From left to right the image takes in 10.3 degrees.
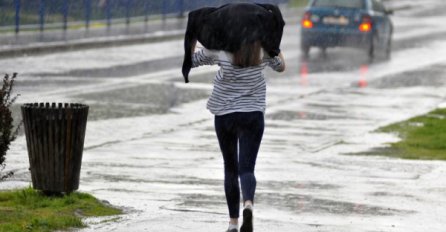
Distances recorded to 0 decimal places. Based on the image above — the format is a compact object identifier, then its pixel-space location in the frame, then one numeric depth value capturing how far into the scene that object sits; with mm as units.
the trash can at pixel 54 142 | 19252
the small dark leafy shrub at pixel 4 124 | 18521
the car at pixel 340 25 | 60649
